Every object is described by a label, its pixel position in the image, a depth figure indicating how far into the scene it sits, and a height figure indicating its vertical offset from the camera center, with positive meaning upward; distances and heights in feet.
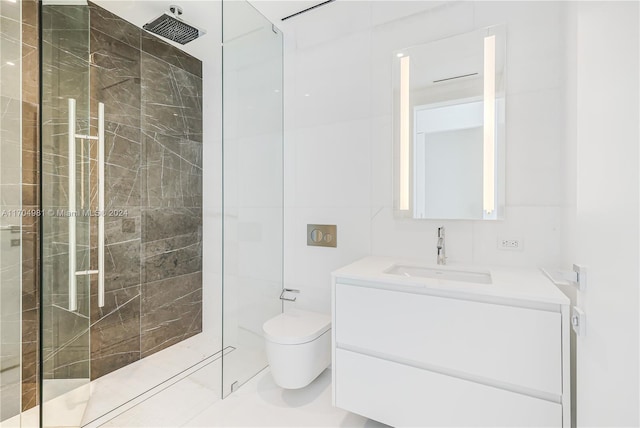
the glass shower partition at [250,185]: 6.13 +0.58
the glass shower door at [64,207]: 4.55 +0.05
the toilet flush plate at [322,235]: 6.97 -0.58
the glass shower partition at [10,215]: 4.92 -0.09
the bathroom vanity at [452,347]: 3.70 -1.92
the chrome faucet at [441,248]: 5.60 -0.70
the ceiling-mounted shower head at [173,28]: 6.59 +4.31
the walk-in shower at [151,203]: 4.77 +0.16
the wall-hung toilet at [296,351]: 5.70 -2.75
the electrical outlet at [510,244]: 5.23 -0.58
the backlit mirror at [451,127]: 5.37 +1.62
